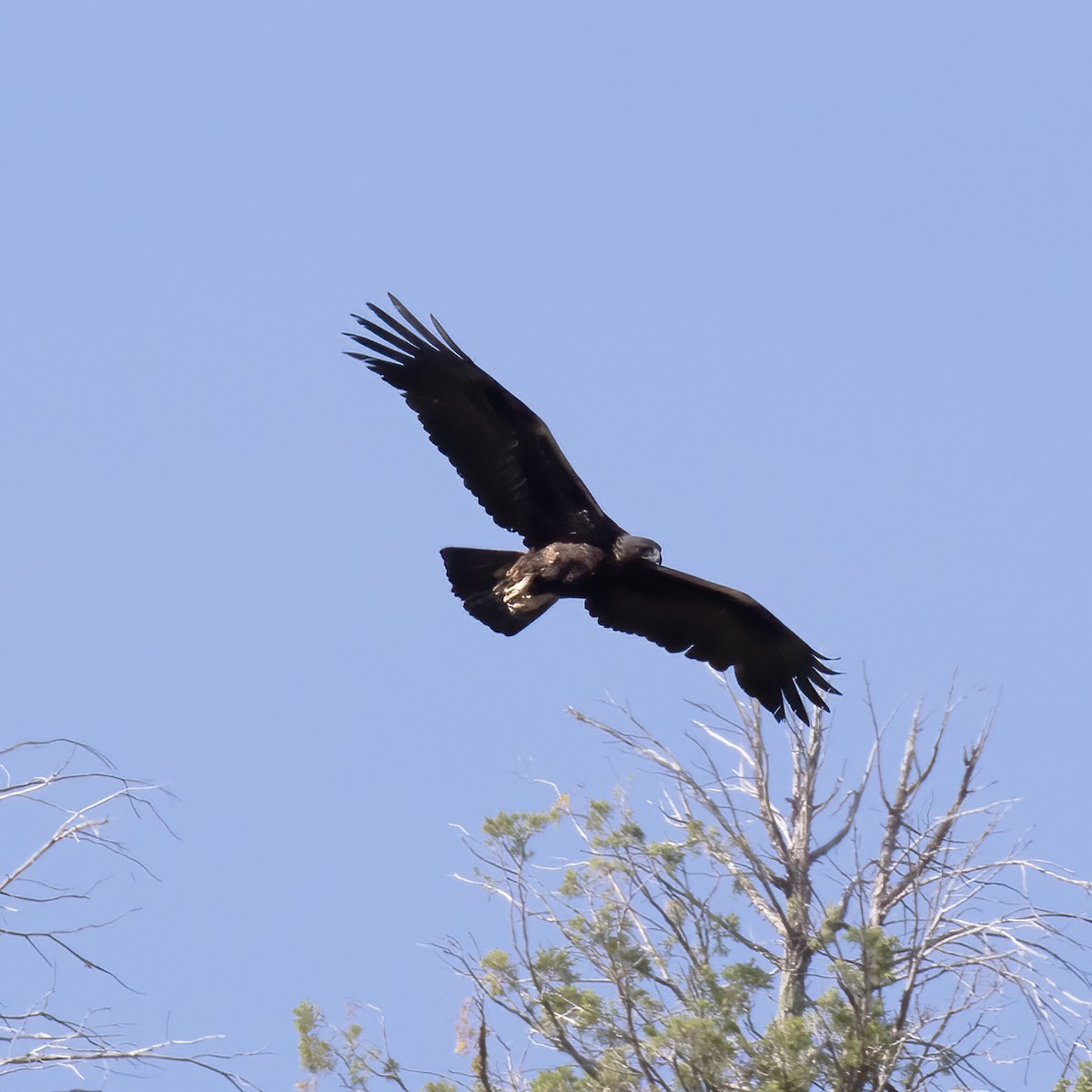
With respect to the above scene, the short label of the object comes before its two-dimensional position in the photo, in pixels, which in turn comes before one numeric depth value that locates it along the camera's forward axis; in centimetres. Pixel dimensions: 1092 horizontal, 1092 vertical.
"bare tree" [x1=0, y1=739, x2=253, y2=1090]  797
